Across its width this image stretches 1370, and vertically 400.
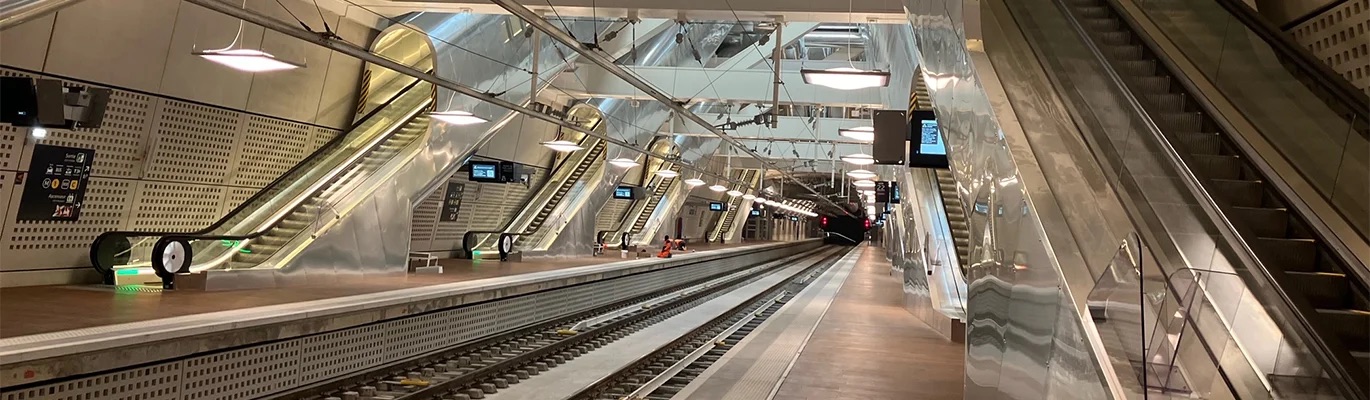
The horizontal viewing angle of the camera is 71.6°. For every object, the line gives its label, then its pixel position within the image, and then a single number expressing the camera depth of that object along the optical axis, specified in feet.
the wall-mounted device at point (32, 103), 30.35
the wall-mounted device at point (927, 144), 38.22
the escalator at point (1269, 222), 13.97
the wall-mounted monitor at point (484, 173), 63.98
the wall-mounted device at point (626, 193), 93.71
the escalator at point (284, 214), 38.65
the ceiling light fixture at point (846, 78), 32.86
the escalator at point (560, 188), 78.12
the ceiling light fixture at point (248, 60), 28.04
